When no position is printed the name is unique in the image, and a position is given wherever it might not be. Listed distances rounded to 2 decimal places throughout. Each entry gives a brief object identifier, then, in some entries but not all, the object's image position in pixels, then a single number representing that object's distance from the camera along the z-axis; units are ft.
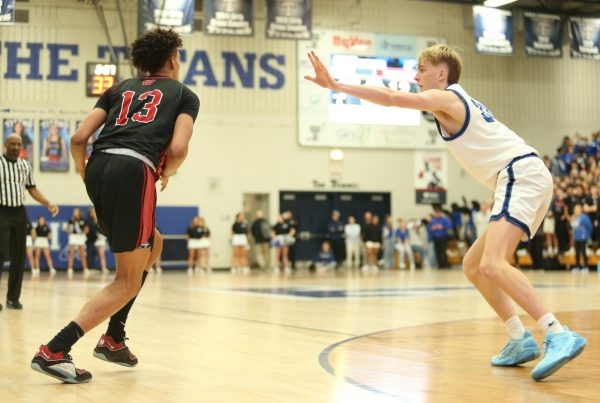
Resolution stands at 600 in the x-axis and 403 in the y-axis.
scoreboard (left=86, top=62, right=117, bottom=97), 62.85
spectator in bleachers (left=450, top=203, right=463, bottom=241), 87.45
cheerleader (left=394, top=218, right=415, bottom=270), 86.02
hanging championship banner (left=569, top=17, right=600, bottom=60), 79.46
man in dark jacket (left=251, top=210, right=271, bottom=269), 84.48
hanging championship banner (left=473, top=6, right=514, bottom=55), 75.97
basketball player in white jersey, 14.60
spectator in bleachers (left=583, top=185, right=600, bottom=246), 70.59
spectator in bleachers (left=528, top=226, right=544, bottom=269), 77.15
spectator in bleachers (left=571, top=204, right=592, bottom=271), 69.10
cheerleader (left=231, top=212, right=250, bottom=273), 81.56
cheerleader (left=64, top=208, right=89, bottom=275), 76.02
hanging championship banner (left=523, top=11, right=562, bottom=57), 79.46
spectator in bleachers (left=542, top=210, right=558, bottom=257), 75.87
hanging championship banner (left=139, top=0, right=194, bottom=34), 64.08
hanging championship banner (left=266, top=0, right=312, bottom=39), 69.31
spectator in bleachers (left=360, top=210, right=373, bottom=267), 86.94
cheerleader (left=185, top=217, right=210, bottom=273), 80.23
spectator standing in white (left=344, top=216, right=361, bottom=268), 87.35
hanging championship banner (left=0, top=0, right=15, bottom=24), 60.29
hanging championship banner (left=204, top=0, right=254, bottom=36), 67.46
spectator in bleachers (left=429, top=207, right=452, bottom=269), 84.28
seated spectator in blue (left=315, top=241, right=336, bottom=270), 86.84
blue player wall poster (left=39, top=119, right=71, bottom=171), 80.79
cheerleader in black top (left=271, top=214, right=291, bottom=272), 83.05
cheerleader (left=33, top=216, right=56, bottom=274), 74.79
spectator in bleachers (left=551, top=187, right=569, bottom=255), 75.10
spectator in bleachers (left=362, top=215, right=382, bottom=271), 85.87
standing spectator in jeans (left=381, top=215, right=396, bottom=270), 88.17
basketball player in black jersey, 14.15
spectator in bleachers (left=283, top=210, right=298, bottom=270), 83.05
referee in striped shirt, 28.48
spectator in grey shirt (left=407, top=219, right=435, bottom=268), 87.35
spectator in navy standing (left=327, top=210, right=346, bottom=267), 87.92
